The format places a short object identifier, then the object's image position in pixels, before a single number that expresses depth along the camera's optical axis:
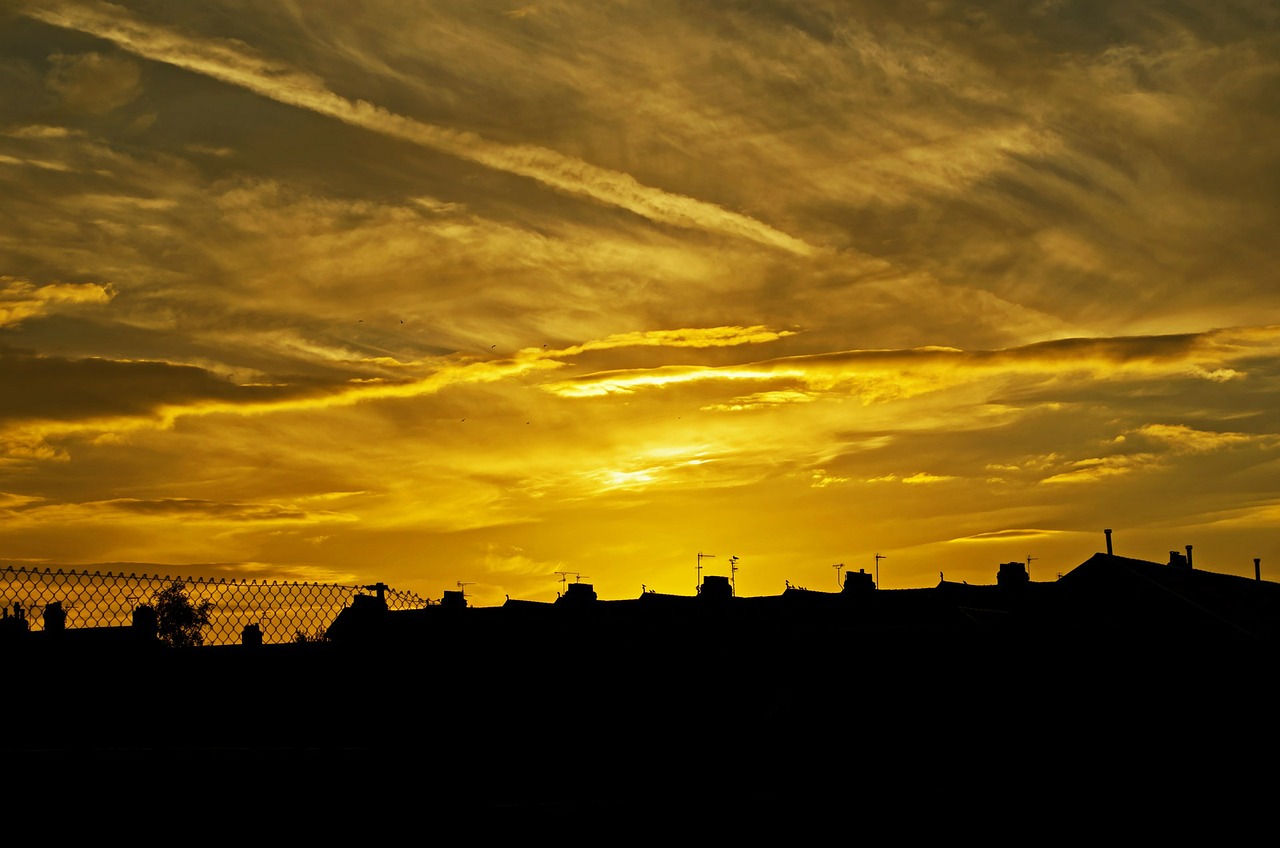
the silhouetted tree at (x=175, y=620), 67.94
